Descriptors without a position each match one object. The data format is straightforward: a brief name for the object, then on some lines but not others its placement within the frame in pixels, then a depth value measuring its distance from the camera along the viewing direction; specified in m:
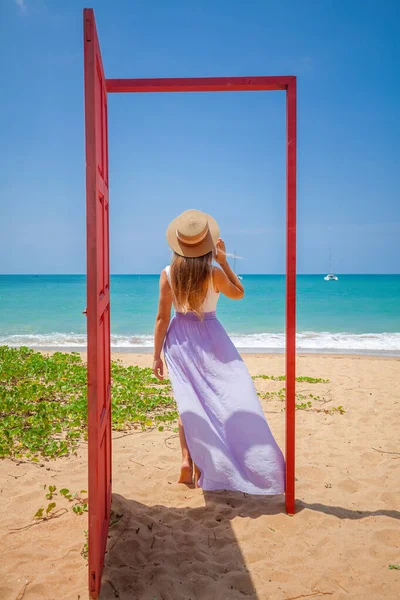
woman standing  3.08
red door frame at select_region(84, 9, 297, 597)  2.91
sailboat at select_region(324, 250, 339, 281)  83.25
